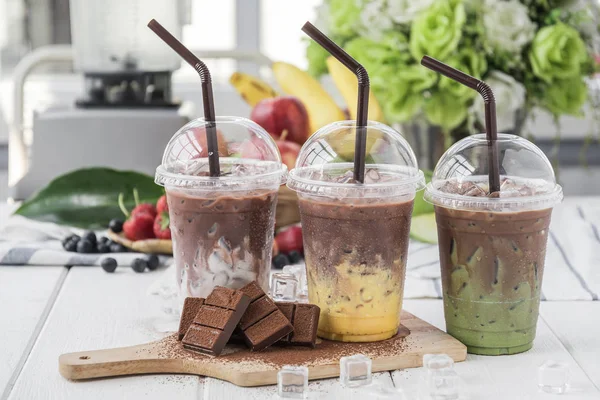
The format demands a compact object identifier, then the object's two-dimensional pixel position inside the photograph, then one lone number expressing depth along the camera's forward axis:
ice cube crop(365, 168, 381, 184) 1.11
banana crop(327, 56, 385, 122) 1.57
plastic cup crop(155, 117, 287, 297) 1.13
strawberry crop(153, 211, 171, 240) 1.39
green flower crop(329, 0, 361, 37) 1.58
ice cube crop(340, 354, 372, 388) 1.05
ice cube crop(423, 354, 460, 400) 1.03
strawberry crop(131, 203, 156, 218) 1.41
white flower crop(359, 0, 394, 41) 1.54
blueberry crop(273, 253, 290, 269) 1.37
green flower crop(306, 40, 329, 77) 1.69
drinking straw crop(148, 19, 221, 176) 1.14
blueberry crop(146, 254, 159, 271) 1.36
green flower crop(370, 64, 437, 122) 1.52
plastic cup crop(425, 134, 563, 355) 1.09
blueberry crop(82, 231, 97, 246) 1.41
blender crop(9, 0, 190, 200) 1.68
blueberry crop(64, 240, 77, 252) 1.41
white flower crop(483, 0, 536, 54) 1.49
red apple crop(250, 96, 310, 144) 1.57
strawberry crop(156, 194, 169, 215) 1.37
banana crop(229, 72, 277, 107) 1.70
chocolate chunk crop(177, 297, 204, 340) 1.12
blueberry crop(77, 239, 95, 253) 1.40
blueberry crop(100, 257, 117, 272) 1.35
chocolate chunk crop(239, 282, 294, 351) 1.09
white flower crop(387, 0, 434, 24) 1.52
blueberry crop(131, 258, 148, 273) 1.36
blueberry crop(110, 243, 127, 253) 1.41
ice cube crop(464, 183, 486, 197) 1.10
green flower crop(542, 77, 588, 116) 1.56
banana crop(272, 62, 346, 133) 1.63
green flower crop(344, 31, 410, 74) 1.54
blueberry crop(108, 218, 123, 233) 1.45
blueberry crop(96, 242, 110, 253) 1.40
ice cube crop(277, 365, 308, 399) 1.03
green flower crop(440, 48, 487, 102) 1.51
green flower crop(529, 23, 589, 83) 1.50
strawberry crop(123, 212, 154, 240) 1.41
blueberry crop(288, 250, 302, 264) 1.38
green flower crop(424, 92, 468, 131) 1.53
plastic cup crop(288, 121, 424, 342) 1.10
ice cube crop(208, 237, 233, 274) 1.14
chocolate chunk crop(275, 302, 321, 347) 1.11
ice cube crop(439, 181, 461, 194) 1.11
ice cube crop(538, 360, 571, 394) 1.04
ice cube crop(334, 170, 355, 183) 1.11
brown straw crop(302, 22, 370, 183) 1.11
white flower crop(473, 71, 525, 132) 1.51
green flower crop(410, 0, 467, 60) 1.49
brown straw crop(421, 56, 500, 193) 1.10
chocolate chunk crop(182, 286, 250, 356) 1.09
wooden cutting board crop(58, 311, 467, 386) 1.06
